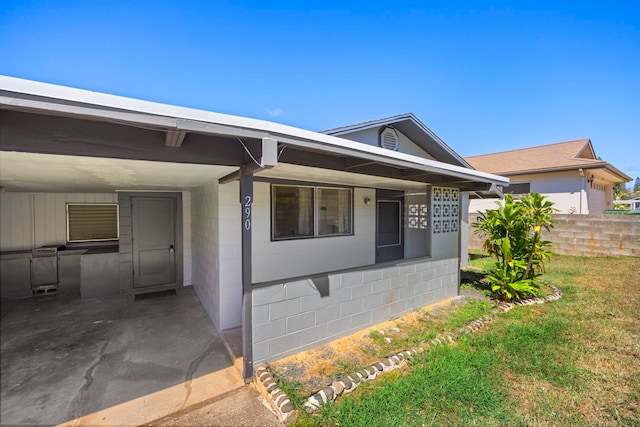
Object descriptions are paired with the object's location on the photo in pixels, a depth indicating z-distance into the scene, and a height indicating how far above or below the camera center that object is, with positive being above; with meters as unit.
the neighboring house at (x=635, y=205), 23.91 +0.16
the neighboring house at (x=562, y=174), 11.58 +1.53
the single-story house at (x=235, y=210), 2.14 -0.04
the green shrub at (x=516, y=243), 5.32 -0.73
